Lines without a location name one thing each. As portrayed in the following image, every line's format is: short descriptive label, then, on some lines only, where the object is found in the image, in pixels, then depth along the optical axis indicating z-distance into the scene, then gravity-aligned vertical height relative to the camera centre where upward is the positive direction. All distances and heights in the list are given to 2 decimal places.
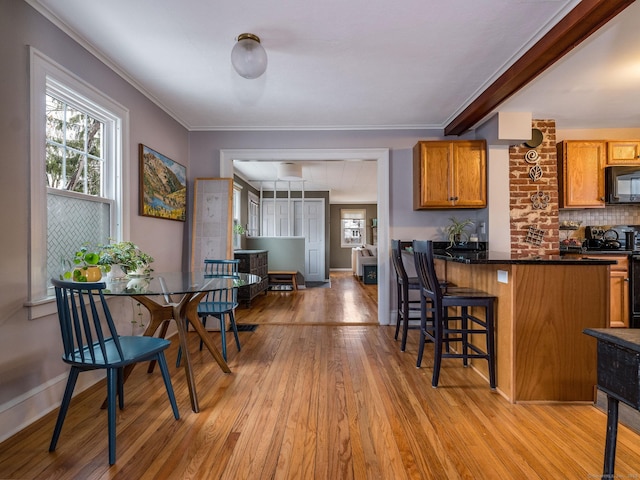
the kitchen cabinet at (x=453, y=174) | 3.71 +0.72
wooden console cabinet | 5.10 -0.49
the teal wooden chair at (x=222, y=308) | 2.74 -0.60
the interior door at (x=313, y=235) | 8.66 +0.06
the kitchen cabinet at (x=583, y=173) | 3.86 +0.76
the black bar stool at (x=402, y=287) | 3.15 -0.51
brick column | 3.67 +0.49
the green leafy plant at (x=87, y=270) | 1.99 -0.20
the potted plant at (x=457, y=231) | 3.94 +0.08
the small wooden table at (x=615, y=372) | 0.96 -0.41
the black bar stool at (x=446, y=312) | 2.32 -0.53
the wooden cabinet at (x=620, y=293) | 3.53 -0.58
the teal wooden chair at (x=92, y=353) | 1.55 -0.60
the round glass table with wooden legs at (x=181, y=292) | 1.94 -0.31
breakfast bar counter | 2.11 -0.55
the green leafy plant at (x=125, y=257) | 2.17 -0.14
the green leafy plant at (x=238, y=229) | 6.08 +0.15
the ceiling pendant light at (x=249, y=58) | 2.11 +1.15
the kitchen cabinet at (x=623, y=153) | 3.85 +0.99
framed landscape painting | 3.12 +0.53
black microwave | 3.75 +0.59
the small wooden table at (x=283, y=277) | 6.79 -0.82
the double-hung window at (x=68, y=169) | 1.97 +0.48
